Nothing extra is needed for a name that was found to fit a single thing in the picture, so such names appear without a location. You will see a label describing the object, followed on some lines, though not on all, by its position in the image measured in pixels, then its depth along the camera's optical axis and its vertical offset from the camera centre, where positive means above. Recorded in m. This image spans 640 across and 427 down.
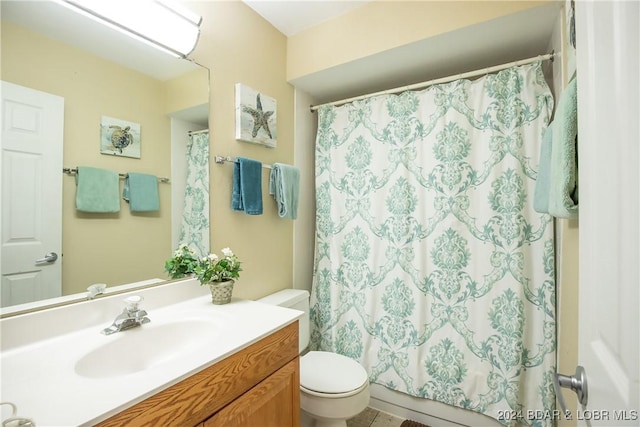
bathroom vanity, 0.59 -0.40
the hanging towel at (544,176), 1.08 +0.16
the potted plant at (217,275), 1.18 -0.26
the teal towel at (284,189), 1.65 +0.17
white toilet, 1.26 -0.82
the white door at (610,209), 0.39 +0.01
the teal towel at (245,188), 1.44 +0.15
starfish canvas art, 1.49 +0.57
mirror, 0.87 +0.41
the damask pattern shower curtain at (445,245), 1.40 -0.17
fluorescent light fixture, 0.99 +0.78
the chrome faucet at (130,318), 0.92 -0.36
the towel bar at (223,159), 1.39 +0.30
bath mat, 1.62 -1.25
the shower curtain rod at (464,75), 1.38 +0.80
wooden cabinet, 0.64 -0.51
